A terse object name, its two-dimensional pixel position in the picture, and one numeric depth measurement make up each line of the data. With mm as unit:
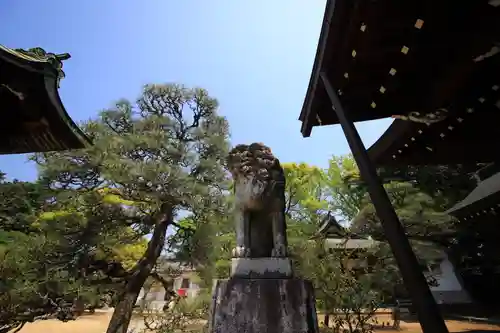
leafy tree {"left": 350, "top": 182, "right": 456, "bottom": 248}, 11516
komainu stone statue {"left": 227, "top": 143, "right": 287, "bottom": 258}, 3602
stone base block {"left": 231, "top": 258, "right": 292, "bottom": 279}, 3316
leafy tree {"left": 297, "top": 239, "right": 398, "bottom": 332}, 7643
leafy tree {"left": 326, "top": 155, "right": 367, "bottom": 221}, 15738
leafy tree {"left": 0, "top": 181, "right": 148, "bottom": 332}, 7305
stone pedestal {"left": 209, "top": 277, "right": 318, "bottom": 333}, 2994
